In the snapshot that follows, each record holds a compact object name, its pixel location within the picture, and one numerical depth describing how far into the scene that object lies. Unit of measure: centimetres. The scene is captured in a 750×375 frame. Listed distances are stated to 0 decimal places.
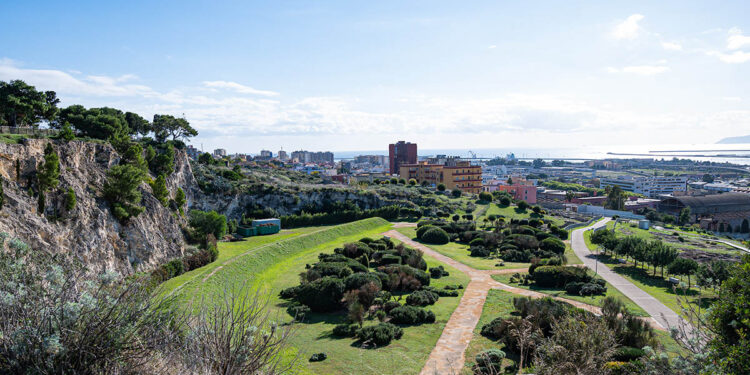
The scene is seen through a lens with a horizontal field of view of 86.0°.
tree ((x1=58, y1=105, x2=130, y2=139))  4525
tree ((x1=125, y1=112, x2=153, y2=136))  6412
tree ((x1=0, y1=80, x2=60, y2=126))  3956
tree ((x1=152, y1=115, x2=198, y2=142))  7069
